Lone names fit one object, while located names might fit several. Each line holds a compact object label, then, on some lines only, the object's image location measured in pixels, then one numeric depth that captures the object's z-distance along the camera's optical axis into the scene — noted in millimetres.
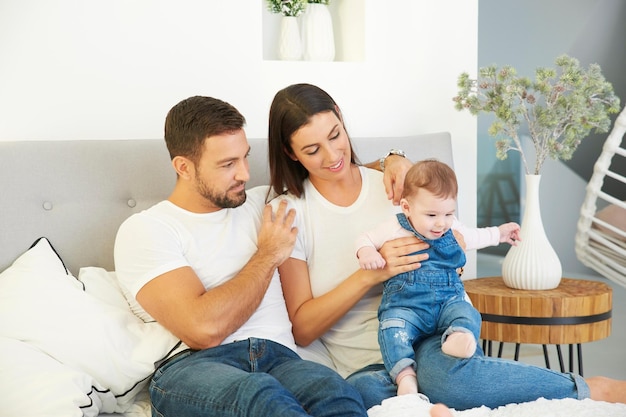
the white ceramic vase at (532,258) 2576
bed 1725
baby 1875
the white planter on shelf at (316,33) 2852
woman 1908
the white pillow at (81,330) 1820
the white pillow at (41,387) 1658
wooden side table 2457
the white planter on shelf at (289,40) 2832
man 1688
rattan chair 2980
